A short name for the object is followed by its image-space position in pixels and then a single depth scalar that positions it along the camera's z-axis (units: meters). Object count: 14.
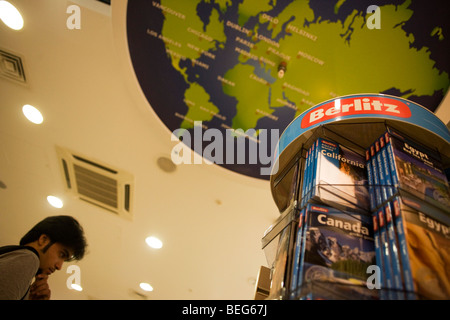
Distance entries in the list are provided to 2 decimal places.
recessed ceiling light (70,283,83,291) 5.62
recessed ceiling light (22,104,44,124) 3.32
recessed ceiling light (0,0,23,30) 2.60
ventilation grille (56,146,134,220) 3.66
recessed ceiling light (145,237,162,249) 4.34
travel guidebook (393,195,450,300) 0.79
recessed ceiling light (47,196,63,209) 4.22
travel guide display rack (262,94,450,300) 0.85
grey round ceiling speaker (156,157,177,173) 3.36
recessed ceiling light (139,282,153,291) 5.20
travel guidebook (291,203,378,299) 0.86
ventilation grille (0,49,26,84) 2.92
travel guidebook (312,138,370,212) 1.11
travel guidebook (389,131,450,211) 1.07
